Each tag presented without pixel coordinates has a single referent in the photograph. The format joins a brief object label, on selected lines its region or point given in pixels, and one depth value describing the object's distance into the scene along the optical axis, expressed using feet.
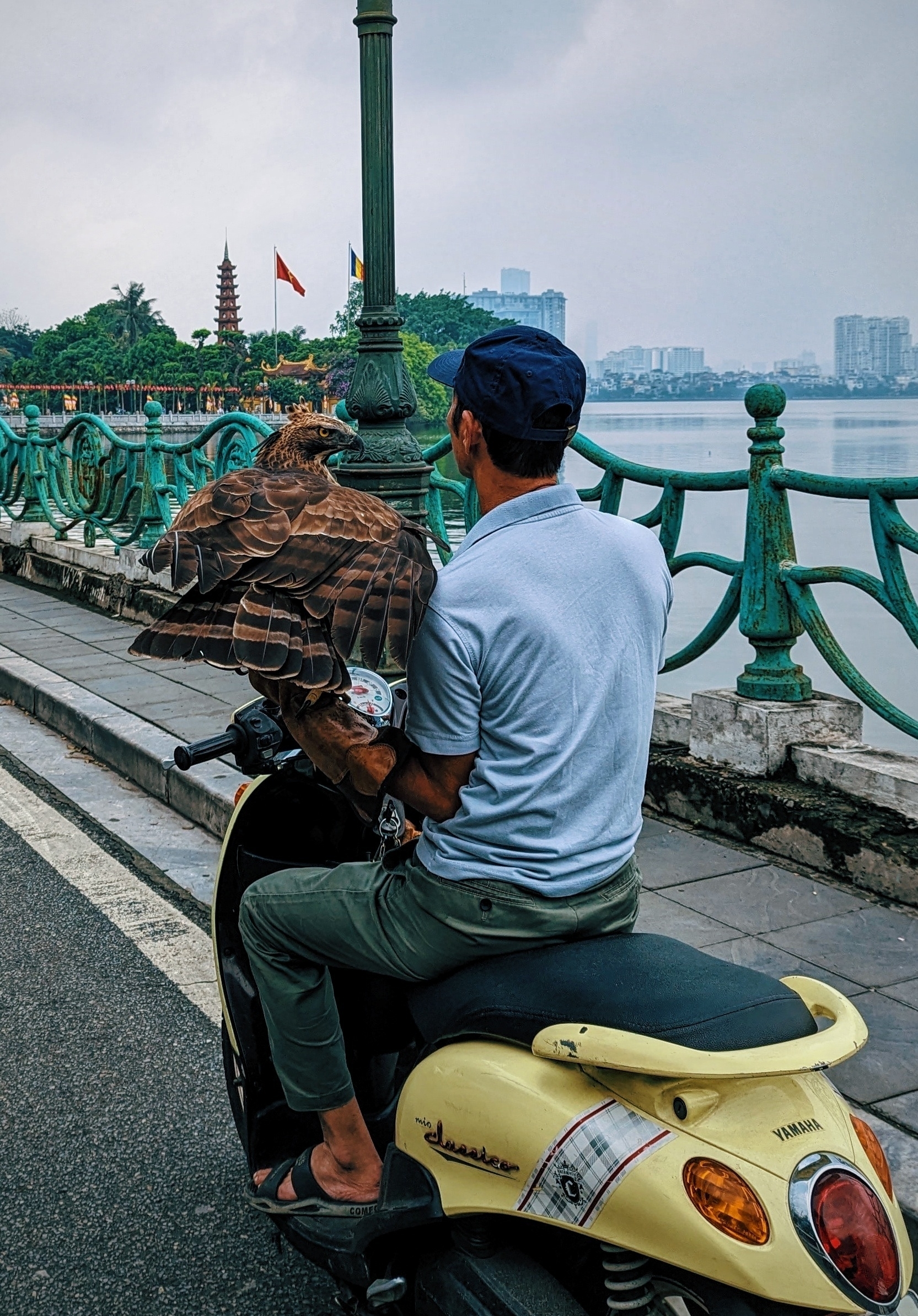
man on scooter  6.29
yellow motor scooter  5.32
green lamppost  19.47
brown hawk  5.88
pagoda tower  375.64
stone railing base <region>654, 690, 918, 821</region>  14.06
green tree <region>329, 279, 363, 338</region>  306.96
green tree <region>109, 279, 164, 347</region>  440.86
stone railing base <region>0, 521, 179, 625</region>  32.19
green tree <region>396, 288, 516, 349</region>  383.24
